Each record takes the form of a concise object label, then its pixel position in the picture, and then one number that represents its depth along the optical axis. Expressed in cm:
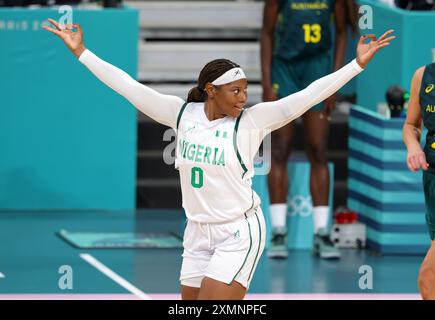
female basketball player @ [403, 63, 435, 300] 1430
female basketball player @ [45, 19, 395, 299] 1313
